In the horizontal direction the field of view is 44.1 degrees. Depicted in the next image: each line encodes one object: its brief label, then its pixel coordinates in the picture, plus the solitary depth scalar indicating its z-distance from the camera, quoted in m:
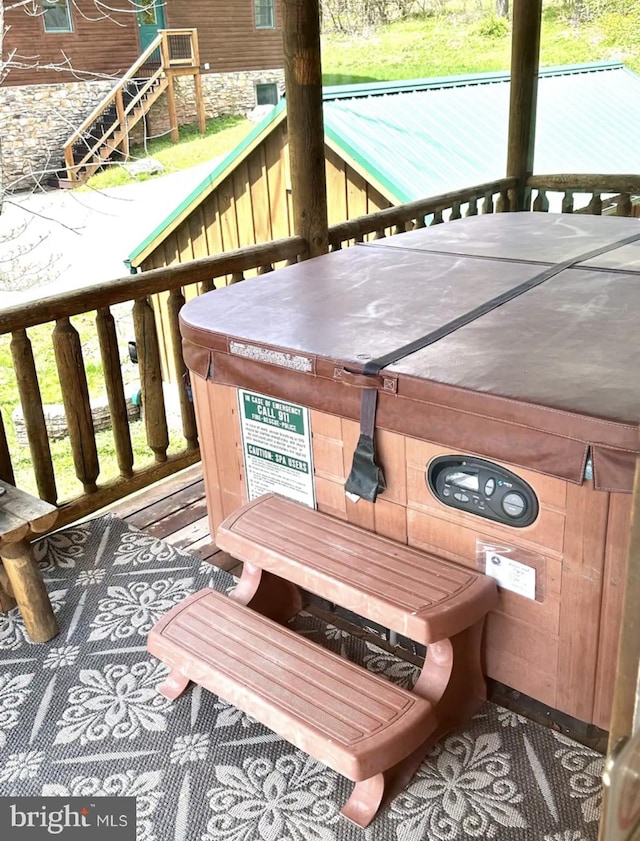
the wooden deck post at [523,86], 4.39
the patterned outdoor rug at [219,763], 1.60
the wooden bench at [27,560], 2.12
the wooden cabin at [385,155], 6.20
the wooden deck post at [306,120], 2.94
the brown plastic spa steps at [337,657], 1.56
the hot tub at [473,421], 1.60
